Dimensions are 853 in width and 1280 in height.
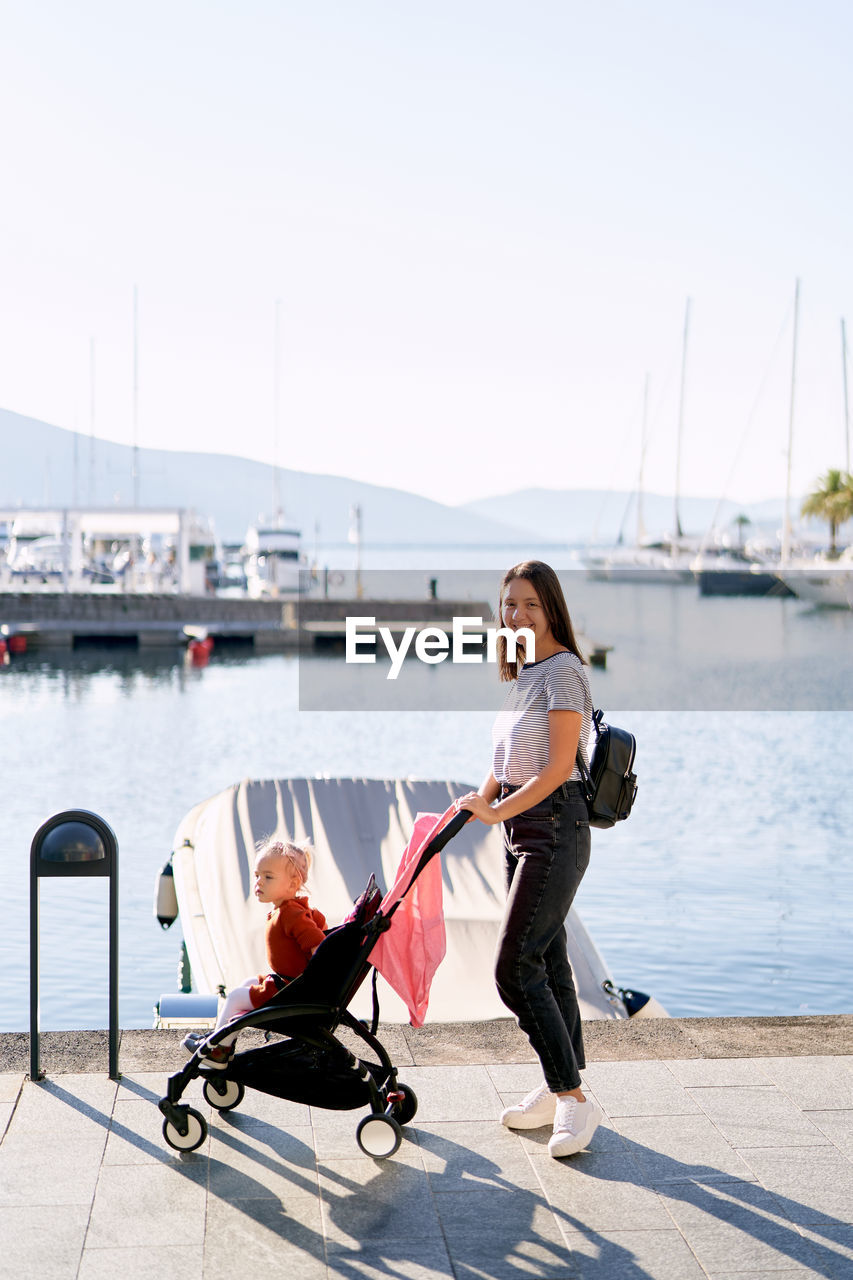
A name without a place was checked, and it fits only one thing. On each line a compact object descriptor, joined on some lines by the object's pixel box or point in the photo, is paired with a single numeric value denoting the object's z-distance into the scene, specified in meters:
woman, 4.24
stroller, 4.27
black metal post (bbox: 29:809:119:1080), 4.57
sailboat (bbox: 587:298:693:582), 104.81
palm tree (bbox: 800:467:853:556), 92.75
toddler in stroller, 4.38
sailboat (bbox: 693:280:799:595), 94.44
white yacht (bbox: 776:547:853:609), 79.25
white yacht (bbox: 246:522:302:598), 61.22
